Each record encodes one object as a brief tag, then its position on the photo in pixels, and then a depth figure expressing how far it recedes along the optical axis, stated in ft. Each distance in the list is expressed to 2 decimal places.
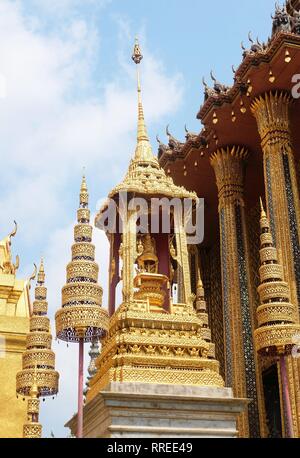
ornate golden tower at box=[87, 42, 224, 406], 23.07
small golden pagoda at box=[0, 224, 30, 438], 40.92
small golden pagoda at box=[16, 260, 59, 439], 30.89
